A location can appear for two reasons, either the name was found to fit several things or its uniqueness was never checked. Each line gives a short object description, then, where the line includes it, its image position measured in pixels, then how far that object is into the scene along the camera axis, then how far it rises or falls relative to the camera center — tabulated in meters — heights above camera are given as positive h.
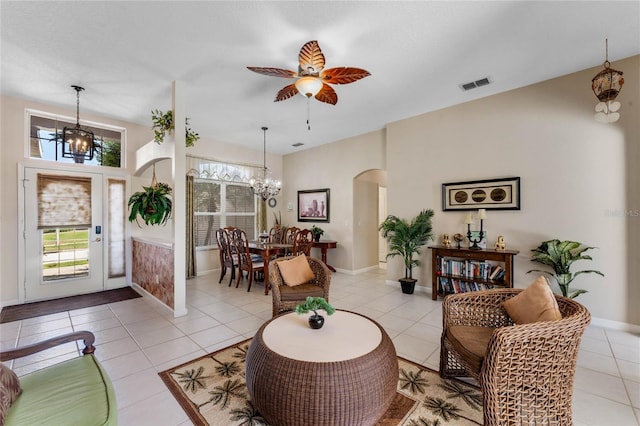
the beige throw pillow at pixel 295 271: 3.27 -0.72
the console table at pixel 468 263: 3.52 -0.76
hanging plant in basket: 3.76 +0.12
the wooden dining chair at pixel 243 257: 4.61 -0.77
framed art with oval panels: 3.77 +0.26
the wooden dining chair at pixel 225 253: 4.95 -0.76
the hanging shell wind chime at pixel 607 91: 2.69 +1.23
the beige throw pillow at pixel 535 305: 1.77 -0.64
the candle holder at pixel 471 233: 3.86 -0.30
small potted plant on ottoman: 2.01 -0.74
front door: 4.09 -0.33
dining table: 4.57 -0.66
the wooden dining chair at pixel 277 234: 6.35 -0.52
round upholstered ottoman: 1.47 -0.95
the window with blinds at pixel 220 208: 6.04 +0.10
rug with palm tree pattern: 1.74 -1.32
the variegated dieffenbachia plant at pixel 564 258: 3.14 -0.55
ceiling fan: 2.53 +1.37
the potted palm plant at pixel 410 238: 4.50 -0.44
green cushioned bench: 1.19 -0.90
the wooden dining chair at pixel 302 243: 4.99 -0.58
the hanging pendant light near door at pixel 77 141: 3.96 +1.06
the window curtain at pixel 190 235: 5.64 -0.47
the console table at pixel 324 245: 6.05 -0.73
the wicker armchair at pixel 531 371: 1.51 -0.92
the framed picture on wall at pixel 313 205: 6.56 +0.18
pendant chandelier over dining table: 5.69 +0.56
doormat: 3.57 -1.34
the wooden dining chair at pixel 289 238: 5.32 -0.56
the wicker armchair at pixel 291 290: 3.09 -0.90
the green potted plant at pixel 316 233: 6.29 -0.48
